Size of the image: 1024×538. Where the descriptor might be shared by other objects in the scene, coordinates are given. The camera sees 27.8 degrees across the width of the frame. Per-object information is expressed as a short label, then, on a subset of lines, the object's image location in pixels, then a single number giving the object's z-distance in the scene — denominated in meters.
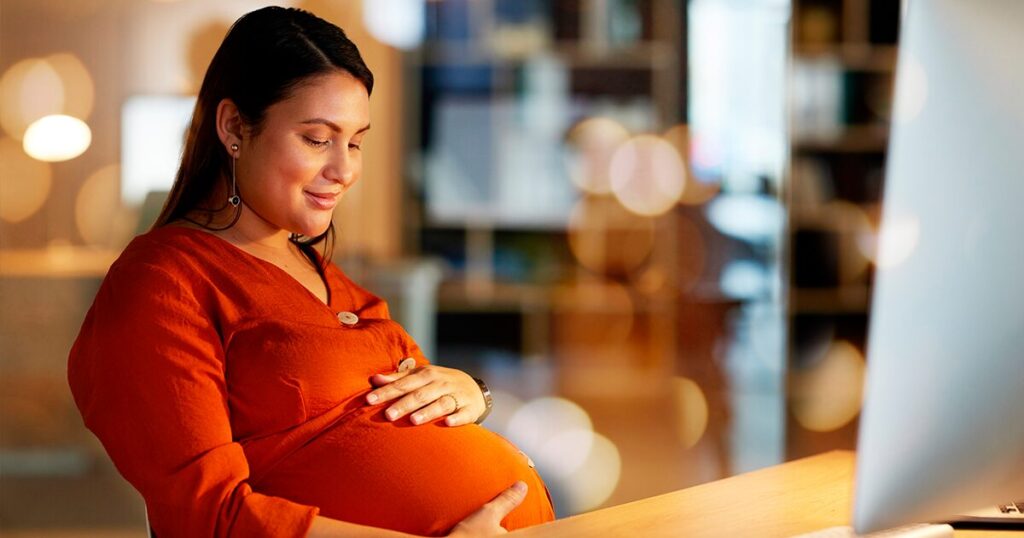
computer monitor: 1.57
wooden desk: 1.80
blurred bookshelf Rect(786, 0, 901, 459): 7.13
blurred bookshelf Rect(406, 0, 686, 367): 7.27
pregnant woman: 1.82
